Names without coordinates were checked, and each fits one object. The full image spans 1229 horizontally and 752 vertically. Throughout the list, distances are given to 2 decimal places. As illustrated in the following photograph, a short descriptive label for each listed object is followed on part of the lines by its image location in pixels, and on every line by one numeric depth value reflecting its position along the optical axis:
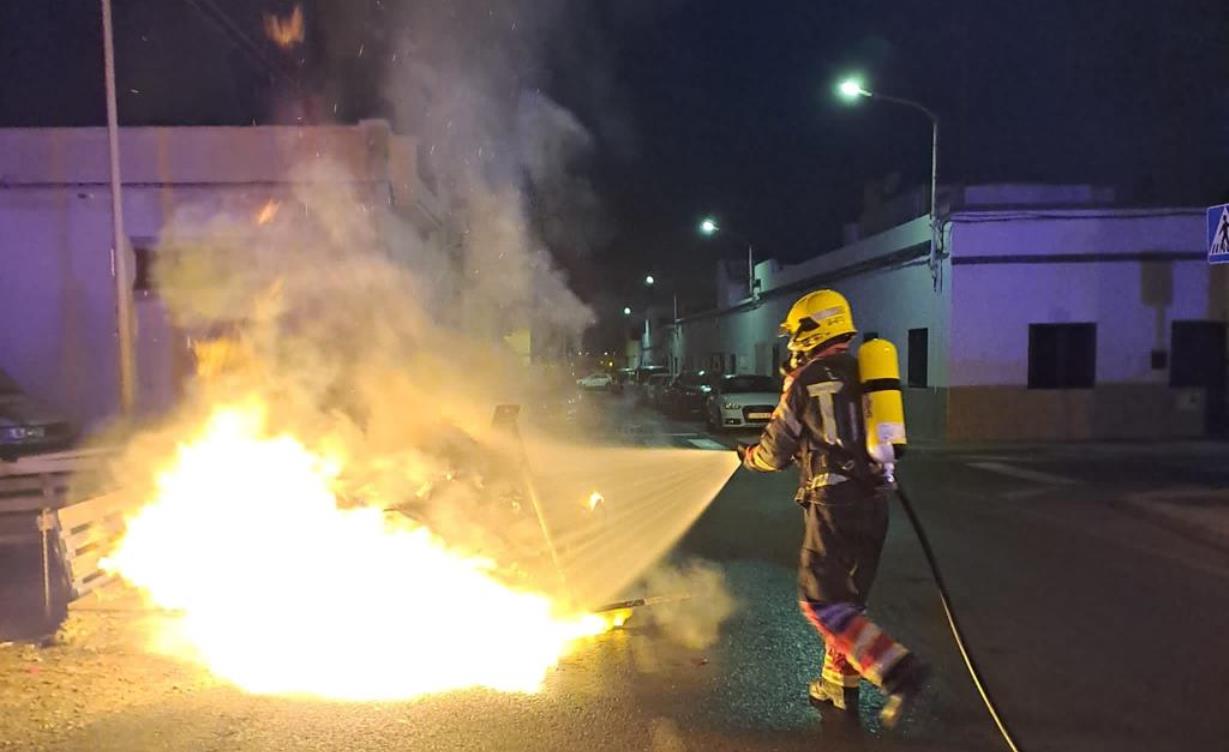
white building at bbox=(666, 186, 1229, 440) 16.02
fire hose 3.69
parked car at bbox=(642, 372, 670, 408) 26.69
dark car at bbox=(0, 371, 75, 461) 12.62
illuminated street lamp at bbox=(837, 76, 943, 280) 14.88
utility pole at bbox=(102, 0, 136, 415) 12.46
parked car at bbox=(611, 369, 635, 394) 31.41
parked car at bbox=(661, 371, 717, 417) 22.25
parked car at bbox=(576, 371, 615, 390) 21.76
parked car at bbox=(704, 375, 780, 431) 17.91
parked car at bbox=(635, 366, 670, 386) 28.98
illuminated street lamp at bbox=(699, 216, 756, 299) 23.72
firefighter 3.86
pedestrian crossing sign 7.93
